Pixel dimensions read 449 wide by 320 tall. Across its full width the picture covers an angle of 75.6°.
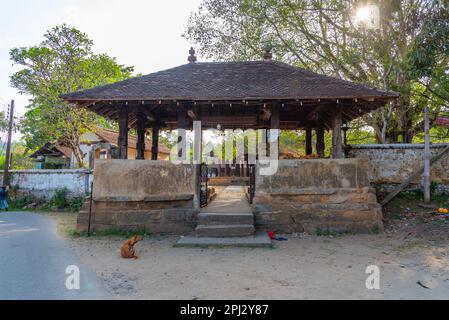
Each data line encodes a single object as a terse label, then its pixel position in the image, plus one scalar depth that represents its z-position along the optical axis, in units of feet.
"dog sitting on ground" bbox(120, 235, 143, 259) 17.01
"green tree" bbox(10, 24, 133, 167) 49.24
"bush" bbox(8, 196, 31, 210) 44.18
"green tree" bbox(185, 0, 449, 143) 32.14
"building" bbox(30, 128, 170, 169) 66.69
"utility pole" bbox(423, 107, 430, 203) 26.91
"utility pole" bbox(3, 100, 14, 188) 47.69
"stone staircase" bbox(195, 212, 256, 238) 20.92
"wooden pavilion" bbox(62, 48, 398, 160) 23.34
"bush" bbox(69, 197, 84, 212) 39.73
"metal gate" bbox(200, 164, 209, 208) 25.73
